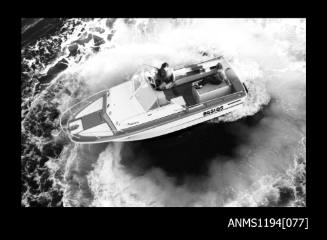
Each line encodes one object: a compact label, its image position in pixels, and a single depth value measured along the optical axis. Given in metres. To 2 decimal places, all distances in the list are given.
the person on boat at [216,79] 24.48
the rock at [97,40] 31.17
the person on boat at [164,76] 23.81
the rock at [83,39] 31.24
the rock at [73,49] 30.36
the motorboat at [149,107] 23.22
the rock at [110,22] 32.38
